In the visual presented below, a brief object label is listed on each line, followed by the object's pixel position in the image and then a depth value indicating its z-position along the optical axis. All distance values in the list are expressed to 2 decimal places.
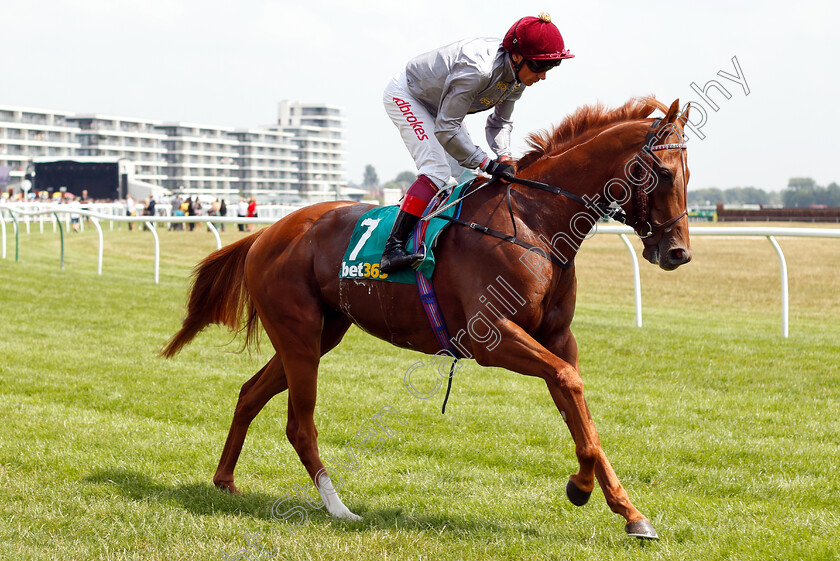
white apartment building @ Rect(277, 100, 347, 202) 148.38
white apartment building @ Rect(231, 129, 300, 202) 131.75
